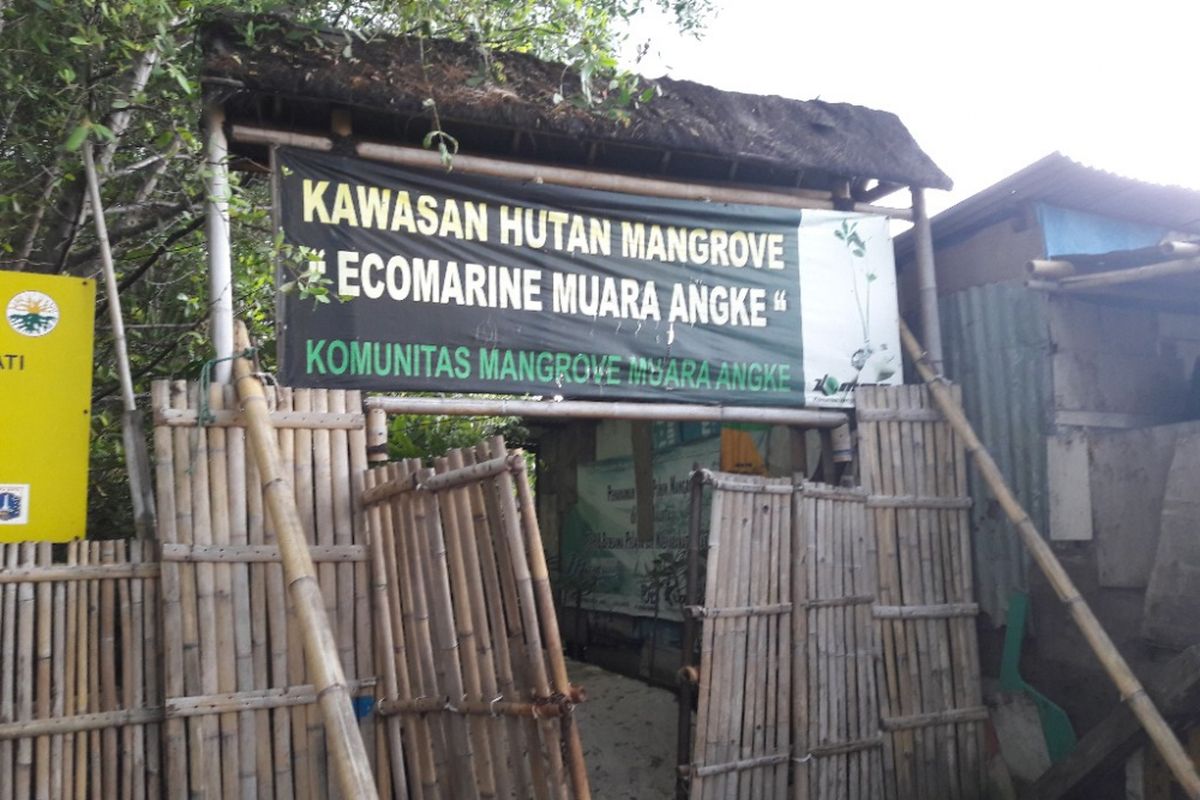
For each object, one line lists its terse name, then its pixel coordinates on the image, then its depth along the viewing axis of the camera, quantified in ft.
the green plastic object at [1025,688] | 21.36
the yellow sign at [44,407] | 15.87
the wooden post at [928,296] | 23.47
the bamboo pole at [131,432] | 16.60
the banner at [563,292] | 18.39
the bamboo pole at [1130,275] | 19.31
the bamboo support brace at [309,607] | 12.05
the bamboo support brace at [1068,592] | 17.78
